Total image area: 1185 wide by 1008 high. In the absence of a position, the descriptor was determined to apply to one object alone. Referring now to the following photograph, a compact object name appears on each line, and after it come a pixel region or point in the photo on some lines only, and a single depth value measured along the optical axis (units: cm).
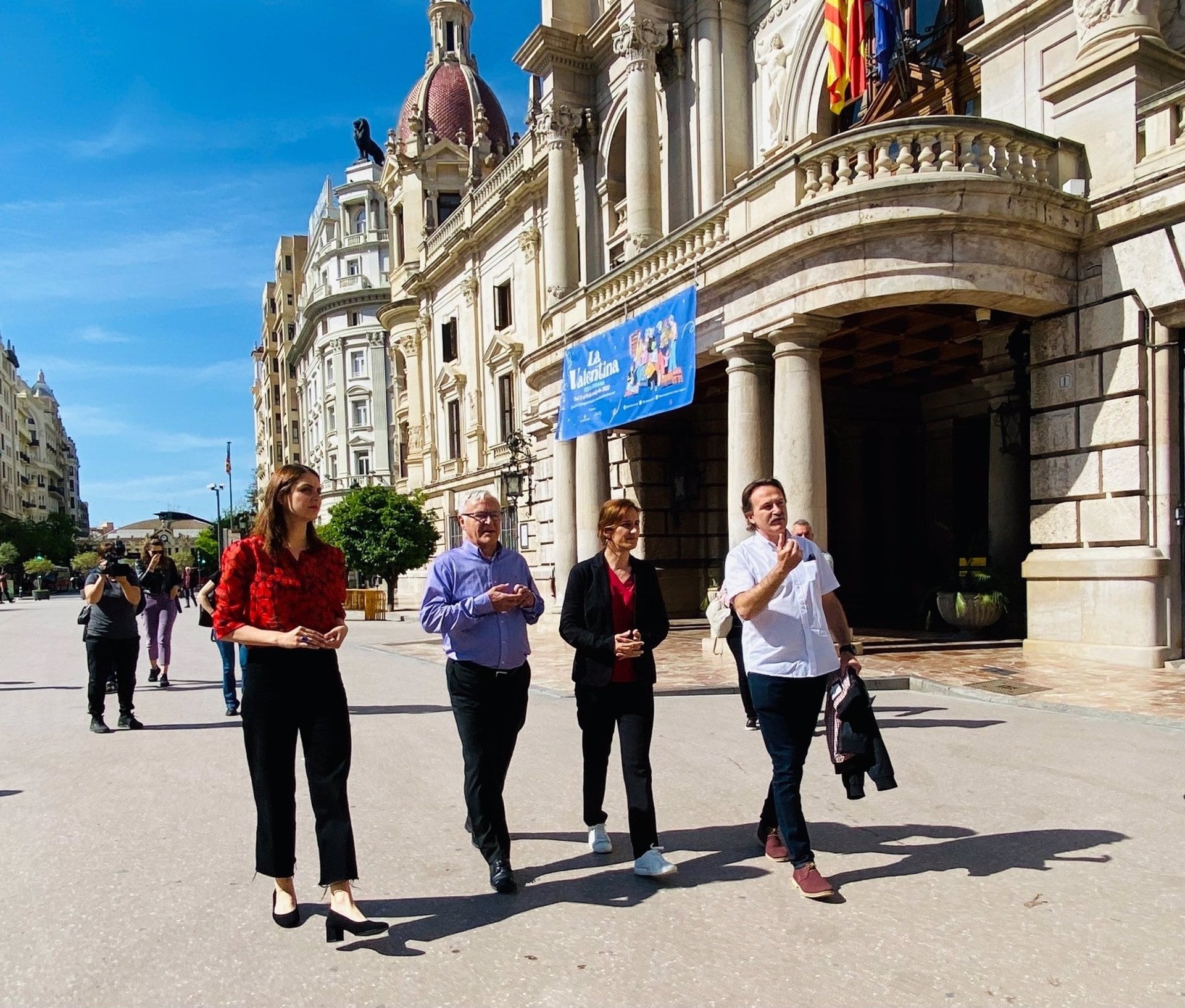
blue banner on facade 1425
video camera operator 865
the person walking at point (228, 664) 945
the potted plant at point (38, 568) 7350
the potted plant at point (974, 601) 1386
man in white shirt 409
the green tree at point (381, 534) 3150
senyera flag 1483
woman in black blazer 445
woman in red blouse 384
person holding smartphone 1155
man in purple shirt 433
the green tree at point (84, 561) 6681
